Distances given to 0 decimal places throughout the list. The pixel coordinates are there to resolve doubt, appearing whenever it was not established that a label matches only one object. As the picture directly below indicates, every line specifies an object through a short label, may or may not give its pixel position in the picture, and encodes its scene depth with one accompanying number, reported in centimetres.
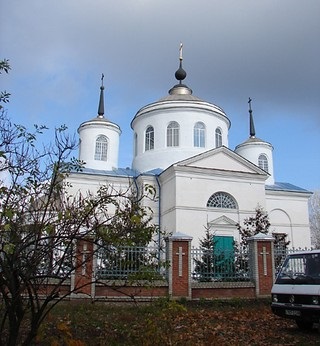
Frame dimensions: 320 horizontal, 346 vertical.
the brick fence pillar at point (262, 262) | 1294
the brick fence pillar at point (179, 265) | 1205
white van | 785
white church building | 2166
